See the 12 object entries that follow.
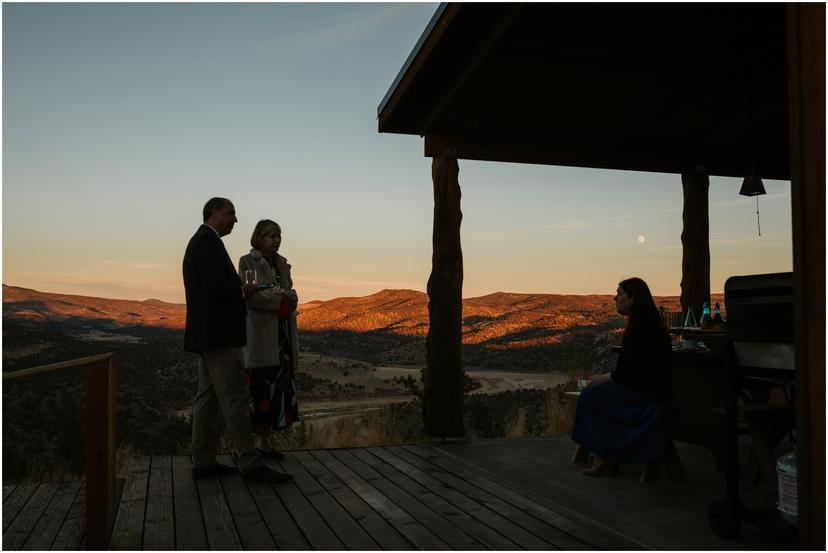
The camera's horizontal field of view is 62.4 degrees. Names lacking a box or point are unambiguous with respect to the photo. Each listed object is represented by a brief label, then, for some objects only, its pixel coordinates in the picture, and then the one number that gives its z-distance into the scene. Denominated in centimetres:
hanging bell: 669
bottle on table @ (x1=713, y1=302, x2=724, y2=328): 601
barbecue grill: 308
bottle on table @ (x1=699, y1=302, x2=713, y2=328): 601
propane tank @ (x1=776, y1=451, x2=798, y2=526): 304
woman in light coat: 487
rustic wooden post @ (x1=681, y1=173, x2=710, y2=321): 791
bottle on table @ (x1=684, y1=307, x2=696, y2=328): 628
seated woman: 454
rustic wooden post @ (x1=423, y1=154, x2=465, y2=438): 624
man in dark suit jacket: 421
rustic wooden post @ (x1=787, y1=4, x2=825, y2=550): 255
